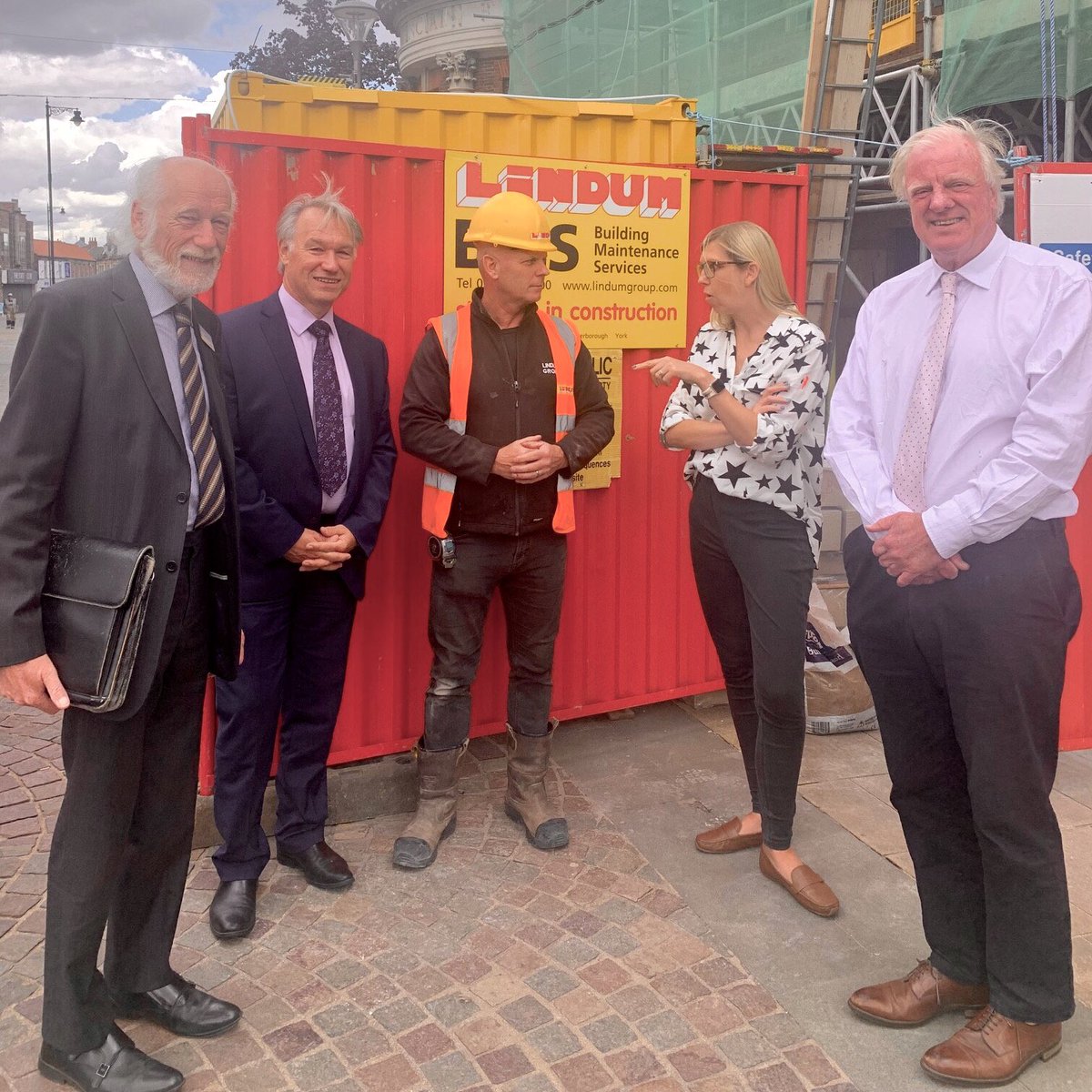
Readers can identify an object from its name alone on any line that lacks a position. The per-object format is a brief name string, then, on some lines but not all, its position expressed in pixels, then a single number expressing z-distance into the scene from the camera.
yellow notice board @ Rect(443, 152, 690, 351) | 4.21
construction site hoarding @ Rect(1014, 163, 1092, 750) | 4.17
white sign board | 4.17
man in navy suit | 3.41
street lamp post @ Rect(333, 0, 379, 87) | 13.36
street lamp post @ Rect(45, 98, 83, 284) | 49.73
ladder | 6.58
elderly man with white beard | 2.37
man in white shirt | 2.50
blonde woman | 3.35
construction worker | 3.66
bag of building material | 4.99
